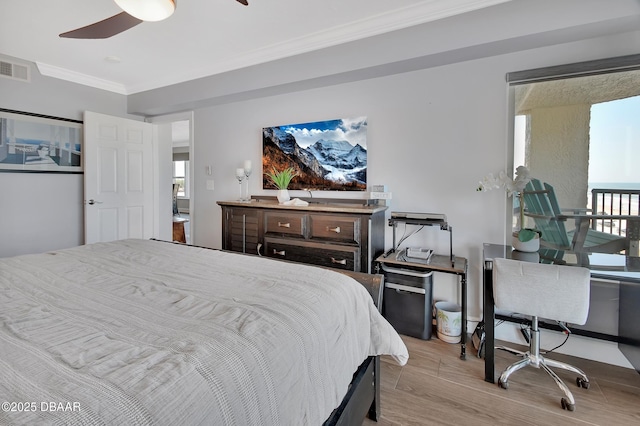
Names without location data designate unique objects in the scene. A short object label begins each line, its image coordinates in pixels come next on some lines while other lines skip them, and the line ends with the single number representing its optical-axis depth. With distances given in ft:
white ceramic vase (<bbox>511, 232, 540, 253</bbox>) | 6.50
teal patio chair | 6.67
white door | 11.81
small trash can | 7.76
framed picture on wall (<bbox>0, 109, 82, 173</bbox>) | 10.30
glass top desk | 5.94
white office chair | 5.34
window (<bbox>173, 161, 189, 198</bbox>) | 30.25
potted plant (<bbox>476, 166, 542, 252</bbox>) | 6.50
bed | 1.94
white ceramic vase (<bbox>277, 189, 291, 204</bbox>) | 10.17
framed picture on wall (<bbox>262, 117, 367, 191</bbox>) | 9.66
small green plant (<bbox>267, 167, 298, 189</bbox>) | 10.23
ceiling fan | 5.37
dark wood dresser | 8.13
